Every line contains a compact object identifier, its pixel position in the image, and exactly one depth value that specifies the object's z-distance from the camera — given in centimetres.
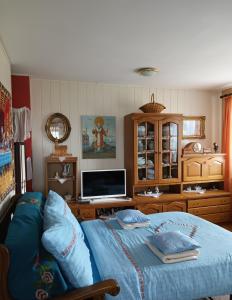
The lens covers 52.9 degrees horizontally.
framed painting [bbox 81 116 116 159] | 374
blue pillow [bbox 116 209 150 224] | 240
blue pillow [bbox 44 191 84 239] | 169
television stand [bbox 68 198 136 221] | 331
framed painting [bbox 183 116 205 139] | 422
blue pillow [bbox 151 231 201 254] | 176
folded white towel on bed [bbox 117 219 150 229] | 238
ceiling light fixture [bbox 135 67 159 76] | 298
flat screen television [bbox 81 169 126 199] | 353
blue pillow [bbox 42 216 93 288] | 135
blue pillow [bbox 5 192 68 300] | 126
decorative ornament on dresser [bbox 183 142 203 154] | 399
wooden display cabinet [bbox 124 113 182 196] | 362
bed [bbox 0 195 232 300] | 154
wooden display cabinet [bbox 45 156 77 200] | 347
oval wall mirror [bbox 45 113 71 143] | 356
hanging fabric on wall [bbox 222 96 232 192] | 401
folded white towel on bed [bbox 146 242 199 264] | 175
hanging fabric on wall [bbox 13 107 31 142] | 308
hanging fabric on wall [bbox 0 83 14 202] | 195
